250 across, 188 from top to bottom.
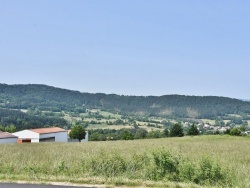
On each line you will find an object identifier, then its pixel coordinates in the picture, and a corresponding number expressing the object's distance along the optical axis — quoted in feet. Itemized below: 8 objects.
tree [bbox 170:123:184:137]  266.16
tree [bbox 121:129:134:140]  286.05
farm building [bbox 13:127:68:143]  306.14
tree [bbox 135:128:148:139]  345.19
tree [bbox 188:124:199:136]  261.03
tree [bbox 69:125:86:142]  291.99
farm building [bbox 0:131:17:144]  262.26
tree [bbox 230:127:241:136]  239.30
